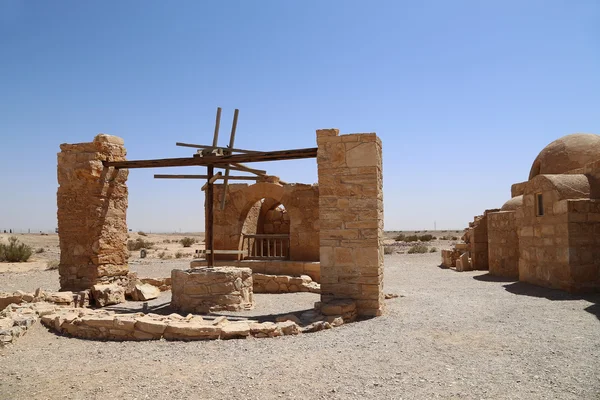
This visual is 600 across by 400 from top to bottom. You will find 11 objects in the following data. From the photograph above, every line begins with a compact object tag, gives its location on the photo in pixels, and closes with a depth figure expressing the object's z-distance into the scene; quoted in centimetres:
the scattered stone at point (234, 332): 567
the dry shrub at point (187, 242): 3244
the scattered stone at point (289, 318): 640
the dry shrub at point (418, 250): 2290
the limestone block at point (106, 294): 830
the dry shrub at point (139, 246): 2905
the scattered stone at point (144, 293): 905
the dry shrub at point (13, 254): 1892
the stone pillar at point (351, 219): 671
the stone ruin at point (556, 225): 827
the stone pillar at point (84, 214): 862
